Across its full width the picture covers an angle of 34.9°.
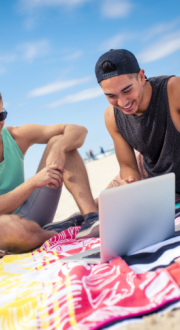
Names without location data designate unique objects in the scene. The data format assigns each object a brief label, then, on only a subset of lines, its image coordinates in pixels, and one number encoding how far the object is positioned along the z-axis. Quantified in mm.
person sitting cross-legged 2539
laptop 1446
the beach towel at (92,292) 1136
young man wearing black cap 2412
